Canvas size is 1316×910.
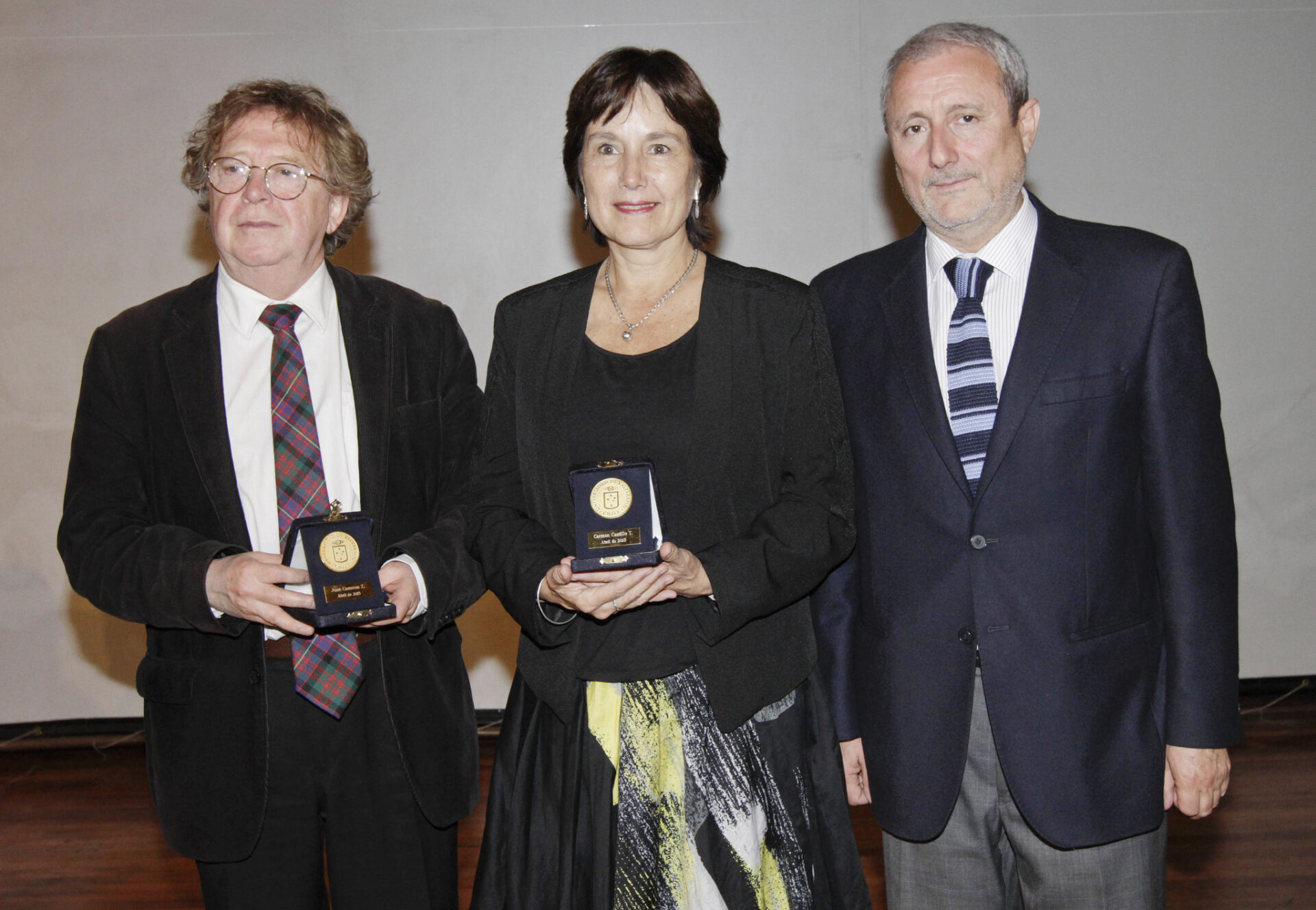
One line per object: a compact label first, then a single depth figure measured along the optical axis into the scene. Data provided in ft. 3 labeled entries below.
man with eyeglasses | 6.41
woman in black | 6.19
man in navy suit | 6.14
